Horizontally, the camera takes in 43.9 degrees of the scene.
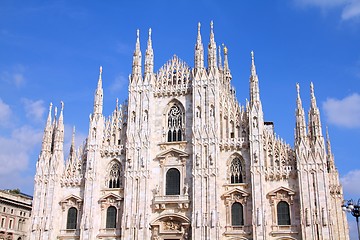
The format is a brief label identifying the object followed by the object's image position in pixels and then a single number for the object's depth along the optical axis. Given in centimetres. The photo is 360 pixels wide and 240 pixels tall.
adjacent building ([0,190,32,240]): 4919
